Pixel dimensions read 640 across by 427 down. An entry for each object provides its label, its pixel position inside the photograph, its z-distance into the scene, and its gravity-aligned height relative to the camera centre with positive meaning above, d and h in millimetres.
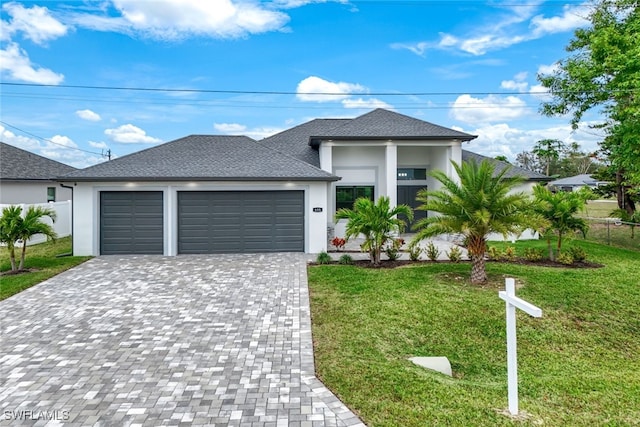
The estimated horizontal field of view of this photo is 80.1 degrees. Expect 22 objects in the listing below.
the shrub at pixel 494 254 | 11805 -1209
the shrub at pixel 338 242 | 13213 -932
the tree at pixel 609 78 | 13617 +5607
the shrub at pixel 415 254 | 11617 -1185
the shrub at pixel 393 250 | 11492 -1046
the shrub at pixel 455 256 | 11507 -1220
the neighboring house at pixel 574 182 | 51528 +4658
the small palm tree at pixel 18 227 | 9984 -281
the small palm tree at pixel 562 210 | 10766 +154
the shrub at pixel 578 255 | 11242 -1175
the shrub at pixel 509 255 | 11693 -1228
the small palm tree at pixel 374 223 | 10617 -199
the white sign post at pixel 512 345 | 3799 -1315
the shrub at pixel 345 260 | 11375 -1324
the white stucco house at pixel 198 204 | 12852 +431
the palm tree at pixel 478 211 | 8898 +115
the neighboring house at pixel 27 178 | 19766 +2064
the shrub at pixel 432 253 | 11617 -1157
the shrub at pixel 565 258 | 11031 -1267
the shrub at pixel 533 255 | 11641 -1217
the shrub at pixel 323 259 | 11492 -1300
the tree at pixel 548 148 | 44438 +8125
